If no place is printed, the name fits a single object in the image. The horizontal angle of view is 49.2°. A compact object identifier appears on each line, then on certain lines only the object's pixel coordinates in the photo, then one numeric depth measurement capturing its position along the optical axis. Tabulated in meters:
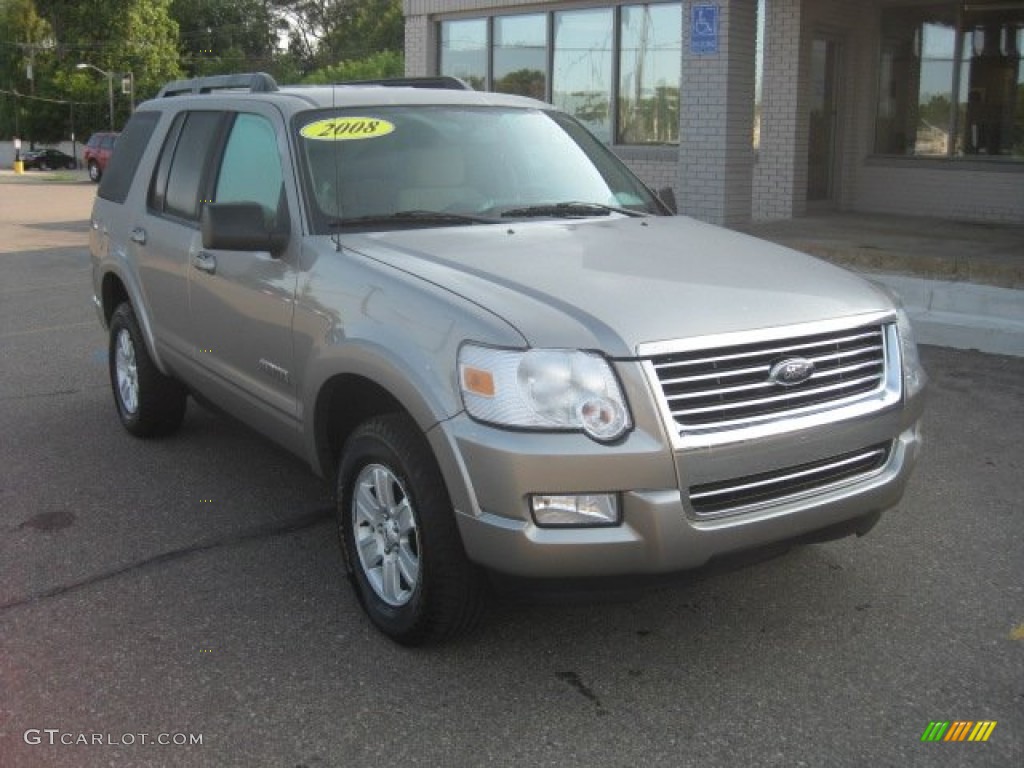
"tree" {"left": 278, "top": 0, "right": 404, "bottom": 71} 80.69
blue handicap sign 11.89
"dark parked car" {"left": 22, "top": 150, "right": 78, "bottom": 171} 65.75
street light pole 65.86
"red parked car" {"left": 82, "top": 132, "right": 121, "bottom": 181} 42.56
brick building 12.23
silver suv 3.24
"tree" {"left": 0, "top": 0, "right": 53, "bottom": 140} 75.88
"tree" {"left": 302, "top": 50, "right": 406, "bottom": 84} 42.11
